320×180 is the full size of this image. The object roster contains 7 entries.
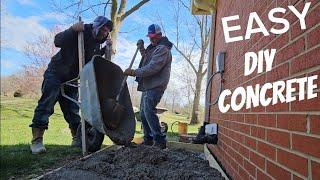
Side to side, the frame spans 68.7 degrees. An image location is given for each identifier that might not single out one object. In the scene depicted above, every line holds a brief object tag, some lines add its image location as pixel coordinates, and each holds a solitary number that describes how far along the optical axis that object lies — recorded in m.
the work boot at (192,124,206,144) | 2.47
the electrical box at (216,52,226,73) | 2.50
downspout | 3.59
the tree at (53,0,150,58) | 7.27
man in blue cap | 3.02
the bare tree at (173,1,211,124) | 14.92
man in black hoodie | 2.80
